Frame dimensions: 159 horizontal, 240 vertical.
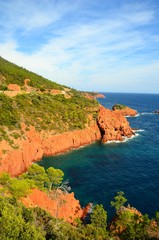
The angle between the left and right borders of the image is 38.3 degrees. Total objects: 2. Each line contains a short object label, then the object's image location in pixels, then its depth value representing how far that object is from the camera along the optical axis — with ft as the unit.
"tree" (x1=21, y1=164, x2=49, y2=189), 132.57
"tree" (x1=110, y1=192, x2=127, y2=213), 117.50
